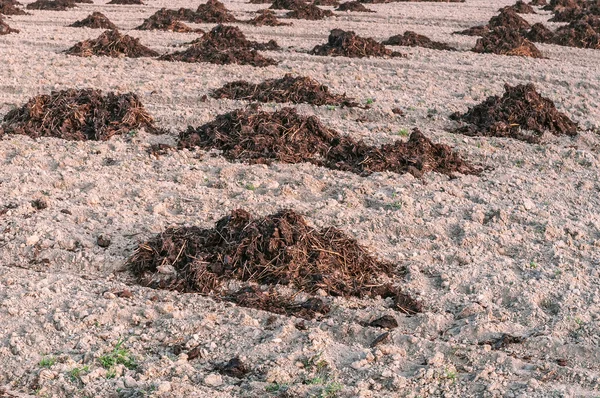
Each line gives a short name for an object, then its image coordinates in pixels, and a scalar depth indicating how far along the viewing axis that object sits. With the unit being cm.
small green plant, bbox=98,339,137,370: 478
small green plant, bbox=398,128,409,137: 973
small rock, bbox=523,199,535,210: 759
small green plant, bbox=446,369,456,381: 472
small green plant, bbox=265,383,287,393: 460
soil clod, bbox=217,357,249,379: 475
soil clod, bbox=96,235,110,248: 646
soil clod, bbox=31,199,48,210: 716
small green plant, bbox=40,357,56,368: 475
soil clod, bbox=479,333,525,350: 524
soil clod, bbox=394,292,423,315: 566
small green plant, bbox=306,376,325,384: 468
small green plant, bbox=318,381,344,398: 453
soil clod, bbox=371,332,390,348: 517
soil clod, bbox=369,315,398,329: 541
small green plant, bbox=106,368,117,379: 464
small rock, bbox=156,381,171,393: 446
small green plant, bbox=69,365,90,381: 462
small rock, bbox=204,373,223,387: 465
